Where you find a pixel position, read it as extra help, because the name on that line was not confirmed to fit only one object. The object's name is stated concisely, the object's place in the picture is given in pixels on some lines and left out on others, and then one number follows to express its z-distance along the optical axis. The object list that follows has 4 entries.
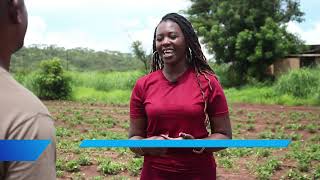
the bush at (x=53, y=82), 18.77
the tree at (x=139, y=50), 24.05
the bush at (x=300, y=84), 17.74
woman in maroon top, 2.12
